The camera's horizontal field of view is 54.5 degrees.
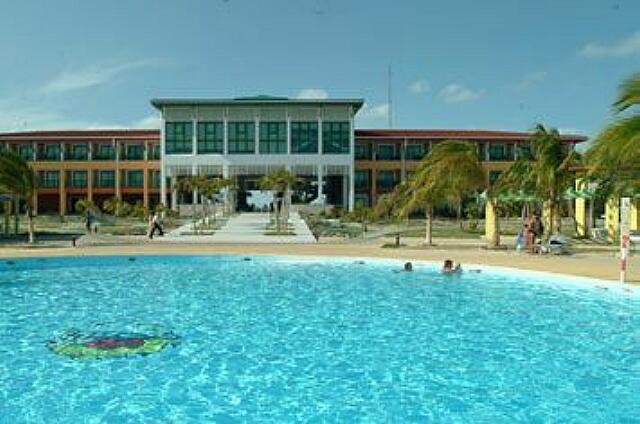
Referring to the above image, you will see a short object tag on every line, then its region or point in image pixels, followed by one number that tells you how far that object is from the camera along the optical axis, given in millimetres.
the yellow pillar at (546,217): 31259
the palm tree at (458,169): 28484
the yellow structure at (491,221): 28391
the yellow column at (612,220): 31969
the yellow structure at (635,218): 34781
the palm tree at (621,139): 13672
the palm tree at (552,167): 29453
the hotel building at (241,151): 65062
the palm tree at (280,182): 41312
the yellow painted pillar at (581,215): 35844
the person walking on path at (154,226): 33188
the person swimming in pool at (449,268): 20812
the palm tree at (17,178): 29875
